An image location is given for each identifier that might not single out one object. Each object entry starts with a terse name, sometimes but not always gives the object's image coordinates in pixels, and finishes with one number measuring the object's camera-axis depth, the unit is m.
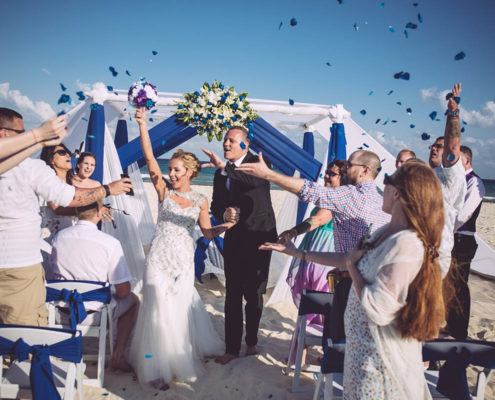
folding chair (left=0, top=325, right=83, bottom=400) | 1.86
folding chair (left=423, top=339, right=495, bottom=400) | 1.94
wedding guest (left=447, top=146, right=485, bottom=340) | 3.74
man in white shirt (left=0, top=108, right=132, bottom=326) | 2.18
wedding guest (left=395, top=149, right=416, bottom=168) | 4.55
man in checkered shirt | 2.39
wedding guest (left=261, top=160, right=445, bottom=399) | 1.48
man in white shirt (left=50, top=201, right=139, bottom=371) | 2.96
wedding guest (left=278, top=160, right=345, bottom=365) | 3.39
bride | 2.99
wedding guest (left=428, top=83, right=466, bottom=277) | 2.37
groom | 3.39
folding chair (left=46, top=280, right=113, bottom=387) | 2.70
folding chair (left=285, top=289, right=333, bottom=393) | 2.92
